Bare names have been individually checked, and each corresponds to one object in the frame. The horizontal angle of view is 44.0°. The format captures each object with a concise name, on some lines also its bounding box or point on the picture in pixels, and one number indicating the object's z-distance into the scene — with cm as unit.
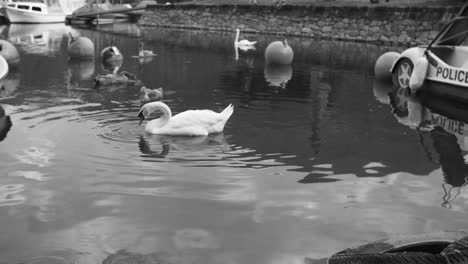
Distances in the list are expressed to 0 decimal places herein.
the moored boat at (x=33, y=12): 4709
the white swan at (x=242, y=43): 2672
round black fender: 350
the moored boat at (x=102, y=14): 5216
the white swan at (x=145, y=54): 2024
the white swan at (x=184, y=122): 863
